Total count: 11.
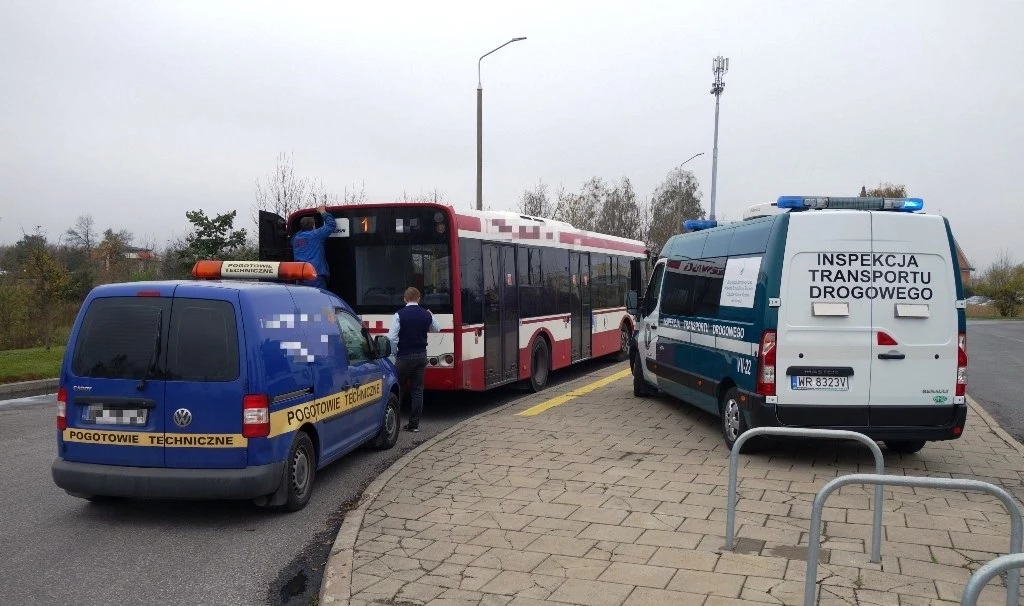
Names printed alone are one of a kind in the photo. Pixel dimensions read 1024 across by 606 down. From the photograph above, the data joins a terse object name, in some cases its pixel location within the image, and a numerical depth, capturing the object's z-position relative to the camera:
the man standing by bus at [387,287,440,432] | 9.44
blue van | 5.75
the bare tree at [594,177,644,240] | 43.69
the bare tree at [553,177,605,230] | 35.50
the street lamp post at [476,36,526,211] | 20.72
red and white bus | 10.49
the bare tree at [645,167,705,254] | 43.62
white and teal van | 7.29
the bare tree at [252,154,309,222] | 20.77
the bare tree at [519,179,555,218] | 34.69
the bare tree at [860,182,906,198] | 56.66
